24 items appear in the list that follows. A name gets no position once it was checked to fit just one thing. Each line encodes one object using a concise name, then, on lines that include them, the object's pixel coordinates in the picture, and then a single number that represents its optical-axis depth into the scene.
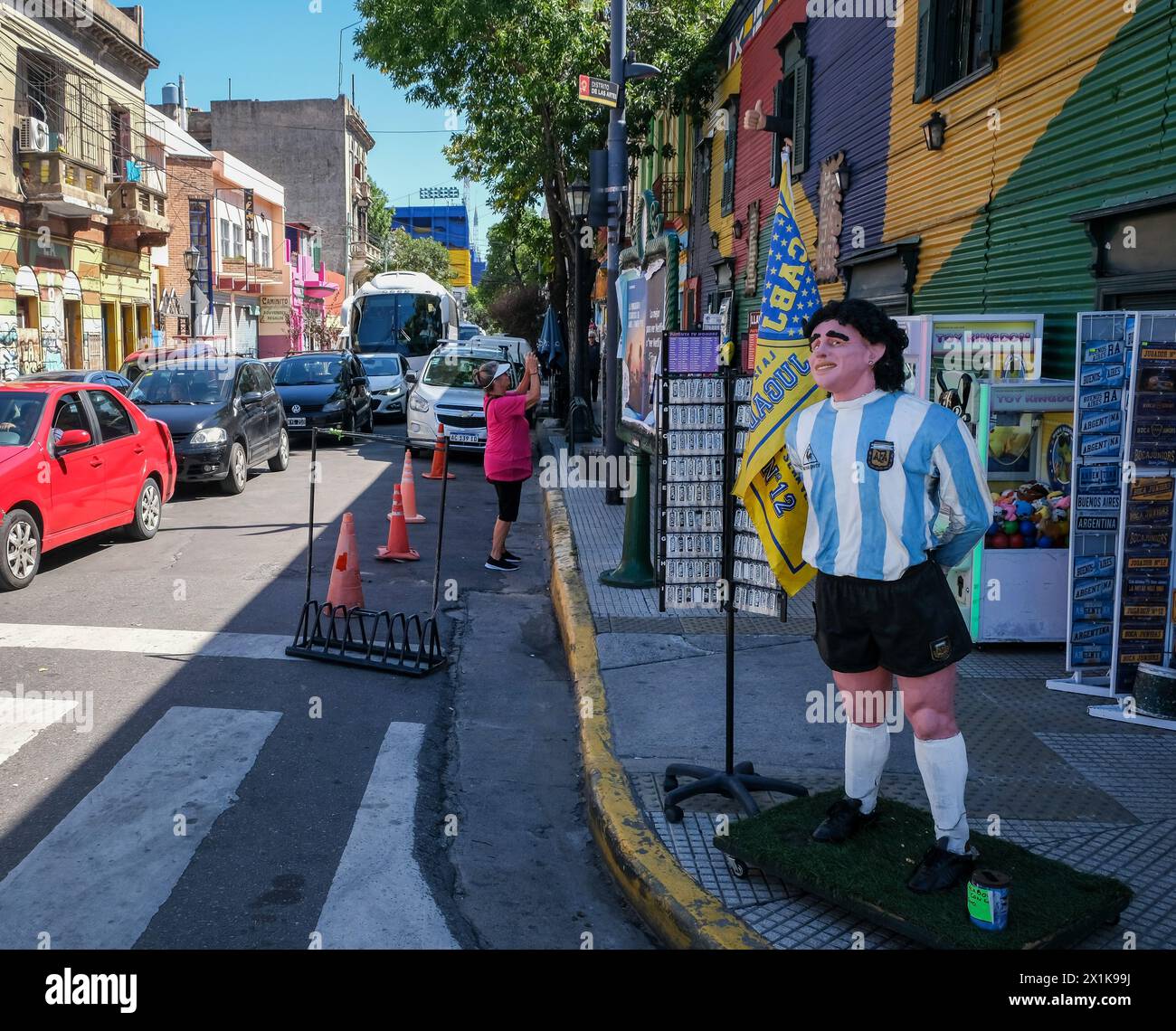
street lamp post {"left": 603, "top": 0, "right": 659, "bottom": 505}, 13.20
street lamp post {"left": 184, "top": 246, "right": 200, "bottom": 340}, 35.84
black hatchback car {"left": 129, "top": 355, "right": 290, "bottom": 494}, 14.24
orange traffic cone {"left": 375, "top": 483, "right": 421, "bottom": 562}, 10.75
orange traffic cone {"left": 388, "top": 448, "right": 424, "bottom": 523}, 12.69
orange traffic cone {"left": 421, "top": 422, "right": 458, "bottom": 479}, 15.49
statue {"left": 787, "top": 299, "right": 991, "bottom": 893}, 3.84
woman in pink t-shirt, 10.20
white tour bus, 33.78
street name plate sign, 12.76
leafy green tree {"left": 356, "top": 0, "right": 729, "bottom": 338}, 20.91
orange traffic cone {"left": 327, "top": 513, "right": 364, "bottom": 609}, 8.34
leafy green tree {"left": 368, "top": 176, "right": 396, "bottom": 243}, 81.00
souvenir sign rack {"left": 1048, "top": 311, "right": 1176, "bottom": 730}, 6.12
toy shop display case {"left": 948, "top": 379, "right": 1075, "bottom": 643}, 7.23
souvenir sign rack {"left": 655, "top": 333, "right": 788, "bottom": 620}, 5.25
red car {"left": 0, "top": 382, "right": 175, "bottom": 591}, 8.91
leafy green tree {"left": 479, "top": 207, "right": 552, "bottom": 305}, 29.88
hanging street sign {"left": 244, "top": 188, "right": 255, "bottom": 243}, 45.28
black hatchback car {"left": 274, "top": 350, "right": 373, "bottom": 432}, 20.70
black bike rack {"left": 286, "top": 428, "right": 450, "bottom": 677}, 7.17
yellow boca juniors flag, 4.58
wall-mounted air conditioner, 26.28
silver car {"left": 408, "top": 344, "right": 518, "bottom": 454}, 18.67
